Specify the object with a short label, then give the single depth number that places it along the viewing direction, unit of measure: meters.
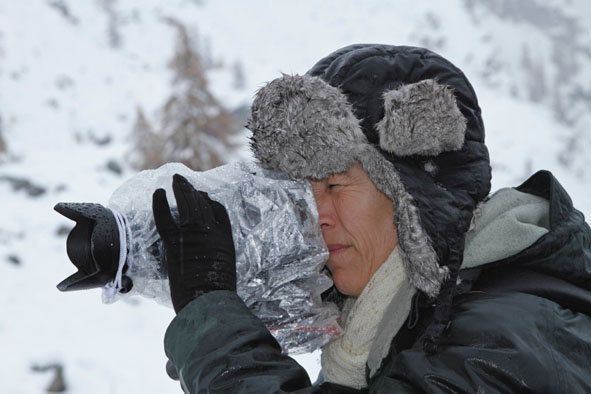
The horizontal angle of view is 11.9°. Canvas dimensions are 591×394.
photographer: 2.49
